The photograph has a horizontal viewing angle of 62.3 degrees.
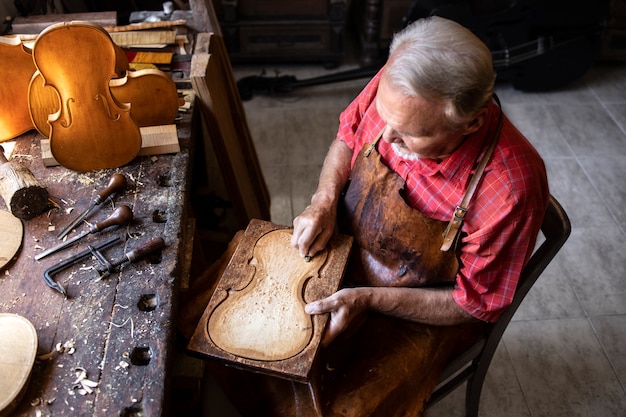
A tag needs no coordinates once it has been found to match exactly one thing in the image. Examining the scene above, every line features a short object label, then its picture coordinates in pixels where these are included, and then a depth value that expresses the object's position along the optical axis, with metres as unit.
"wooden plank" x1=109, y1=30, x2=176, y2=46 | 1.95
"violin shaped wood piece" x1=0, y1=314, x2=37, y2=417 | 1.05
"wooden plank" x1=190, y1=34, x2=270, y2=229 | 1.83
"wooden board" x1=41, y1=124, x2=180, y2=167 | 1.60
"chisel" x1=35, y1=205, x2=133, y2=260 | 1.36
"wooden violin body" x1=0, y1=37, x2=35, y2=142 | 1.50
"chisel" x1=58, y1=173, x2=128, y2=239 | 1.41
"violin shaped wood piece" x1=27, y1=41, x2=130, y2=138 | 1.50
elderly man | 1.17
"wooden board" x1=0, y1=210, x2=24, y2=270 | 1.33
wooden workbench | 1.10
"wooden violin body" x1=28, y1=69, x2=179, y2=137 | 1.52
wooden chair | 1.32
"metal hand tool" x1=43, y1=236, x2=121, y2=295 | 1.27
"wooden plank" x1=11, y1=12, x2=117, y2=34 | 1.93
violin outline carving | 1.22
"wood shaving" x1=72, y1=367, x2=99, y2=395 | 1.10
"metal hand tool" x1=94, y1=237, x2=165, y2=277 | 1.30
